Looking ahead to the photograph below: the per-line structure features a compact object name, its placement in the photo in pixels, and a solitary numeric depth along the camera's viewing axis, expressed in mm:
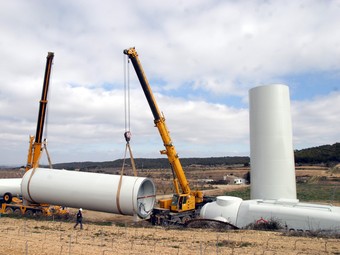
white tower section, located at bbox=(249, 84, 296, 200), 20750
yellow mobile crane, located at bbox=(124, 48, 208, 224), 23141
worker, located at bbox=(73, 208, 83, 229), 19688
